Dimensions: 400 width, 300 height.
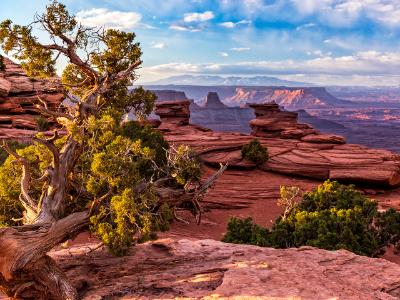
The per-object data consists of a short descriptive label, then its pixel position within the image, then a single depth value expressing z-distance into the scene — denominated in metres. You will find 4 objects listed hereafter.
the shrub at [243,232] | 19.78
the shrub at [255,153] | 42.06
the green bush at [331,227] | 18.44
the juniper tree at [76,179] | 10.23
